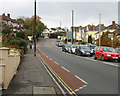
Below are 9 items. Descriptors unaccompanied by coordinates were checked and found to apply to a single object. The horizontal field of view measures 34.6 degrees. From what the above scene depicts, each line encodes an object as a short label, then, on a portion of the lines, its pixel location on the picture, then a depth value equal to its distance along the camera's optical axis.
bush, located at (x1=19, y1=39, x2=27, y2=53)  24.96
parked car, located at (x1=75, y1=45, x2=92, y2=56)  26.78
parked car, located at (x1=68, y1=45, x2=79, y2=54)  32.31
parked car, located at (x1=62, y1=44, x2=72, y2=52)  37.69
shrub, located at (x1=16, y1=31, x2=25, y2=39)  38.20
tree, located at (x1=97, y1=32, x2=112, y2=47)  39.16
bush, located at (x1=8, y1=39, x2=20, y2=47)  20.91
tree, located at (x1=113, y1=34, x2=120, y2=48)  37.22
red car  19.33
